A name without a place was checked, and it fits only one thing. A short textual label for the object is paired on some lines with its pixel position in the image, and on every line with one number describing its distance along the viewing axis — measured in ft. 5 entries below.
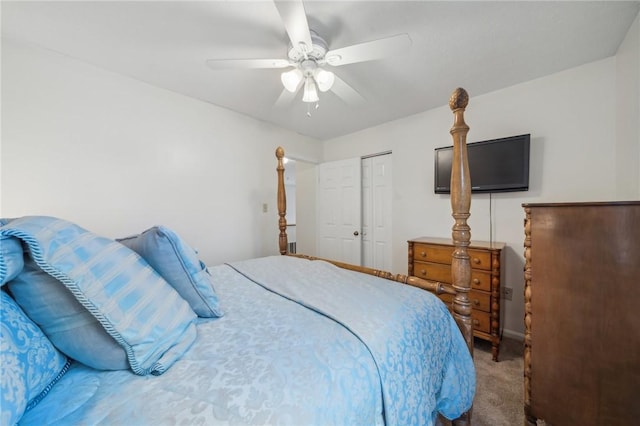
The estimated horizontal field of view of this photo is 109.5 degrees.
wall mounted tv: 6.92
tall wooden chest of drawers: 3.31
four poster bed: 1.73
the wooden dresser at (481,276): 6.38
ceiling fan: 3.86
